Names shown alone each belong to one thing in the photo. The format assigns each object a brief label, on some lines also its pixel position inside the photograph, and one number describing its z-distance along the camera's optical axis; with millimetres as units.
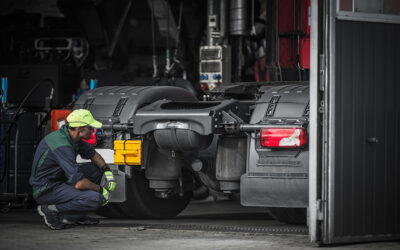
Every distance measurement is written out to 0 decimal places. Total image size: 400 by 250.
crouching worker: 17703
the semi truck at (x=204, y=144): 16672
